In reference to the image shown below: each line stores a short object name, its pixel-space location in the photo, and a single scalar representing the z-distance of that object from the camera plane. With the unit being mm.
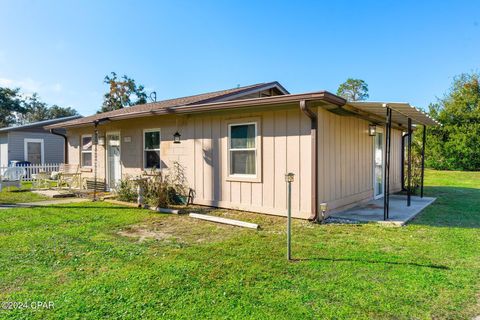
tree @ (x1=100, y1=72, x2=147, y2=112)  32031
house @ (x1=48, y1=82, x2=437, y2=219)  5973
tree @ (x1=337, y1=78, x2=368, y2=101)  40594
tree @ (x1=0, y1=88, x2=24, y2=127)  33719
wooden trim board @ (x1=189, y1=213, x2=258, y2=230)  5456
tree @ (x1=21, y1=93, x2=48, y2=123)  40219
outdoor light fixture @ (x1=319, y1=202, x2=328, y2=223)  5852
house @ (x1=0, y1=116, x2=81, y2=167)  17219
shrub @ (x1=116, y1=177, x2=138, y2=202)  8461
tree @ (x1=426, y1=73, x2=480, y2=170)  19500
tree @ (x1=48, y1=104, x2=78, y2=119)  42756
